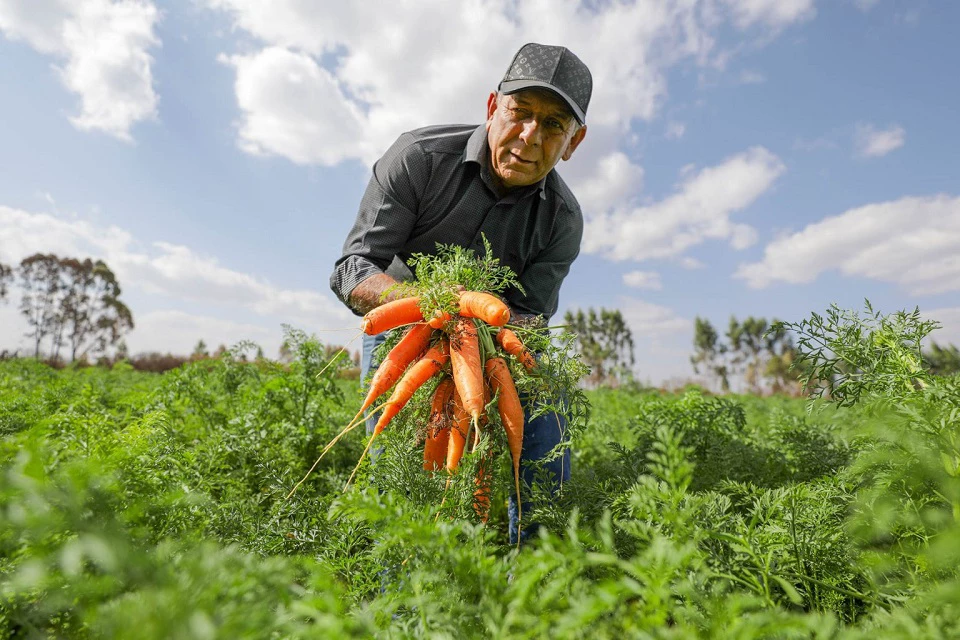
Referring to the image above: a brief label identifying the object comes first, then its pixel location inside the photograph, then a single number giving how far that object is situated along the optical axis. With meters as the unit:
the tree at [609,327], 55.34
